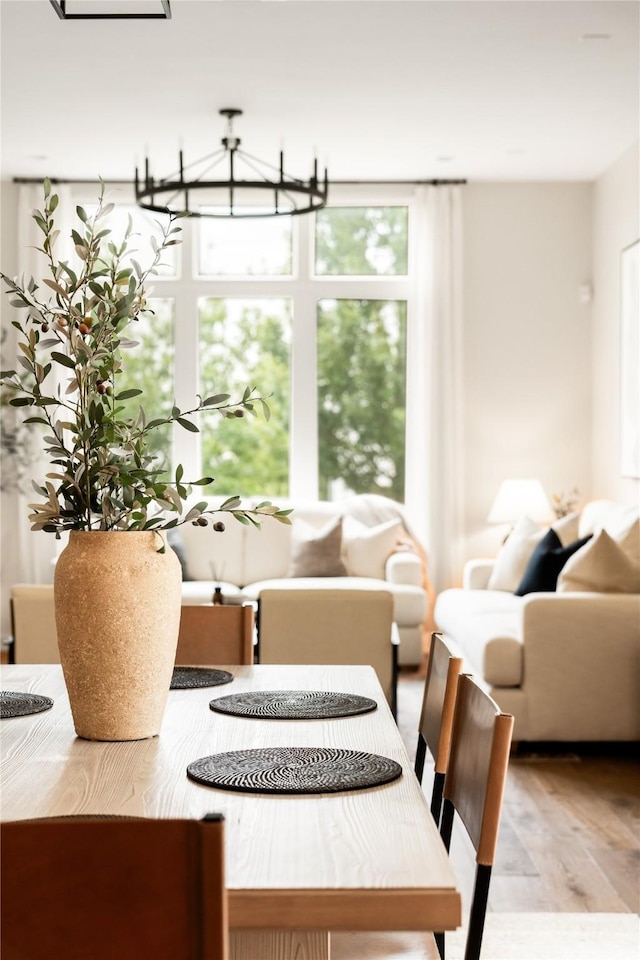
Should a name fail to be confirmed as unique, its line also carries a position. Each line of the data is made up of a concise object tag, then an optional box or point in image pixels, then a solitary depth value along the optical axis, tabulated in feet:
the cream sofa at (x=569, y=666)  15.52
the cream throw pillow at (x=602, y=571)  16.08
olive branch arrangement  5.81
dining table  3.80
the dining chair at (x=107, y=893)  3.34
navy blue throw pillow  18.54
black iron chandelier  16.88
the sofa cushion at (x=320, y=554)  23.02
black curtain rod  24.56
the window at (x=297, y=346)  25.21
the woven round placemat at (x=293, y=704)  6.59
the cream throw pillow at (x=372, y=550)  23.09
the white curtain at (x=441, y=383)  24.32
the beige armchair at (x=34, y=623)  11.59
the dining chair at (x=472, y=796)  4.97
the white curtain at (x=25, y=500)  24.47
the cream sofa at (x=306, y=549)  22.62
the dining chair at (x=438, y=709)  6.56
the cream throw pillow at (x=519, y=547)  20.33
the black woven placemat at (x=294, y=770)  5.03
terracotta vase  5.87
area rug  9.07
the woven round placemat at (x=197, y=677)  7.61
